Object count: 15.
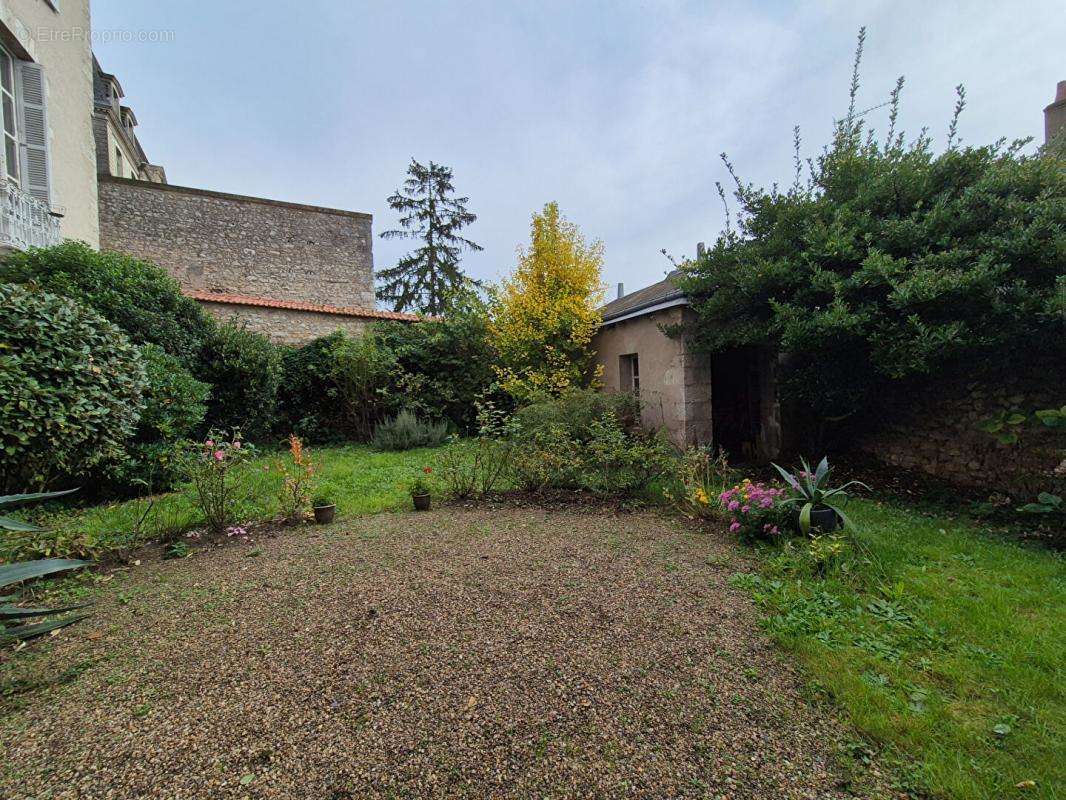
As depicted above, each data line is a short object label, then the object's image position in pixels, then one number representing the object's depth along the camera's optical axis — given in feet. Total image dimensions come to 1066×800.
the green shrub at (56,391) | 11.39
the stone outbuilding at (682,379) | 21.99
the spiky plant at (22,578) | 6.29
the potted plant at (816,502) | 11.52
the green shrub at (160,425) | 15.99
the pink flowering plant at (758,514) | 11.99
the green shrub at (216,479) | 12.31
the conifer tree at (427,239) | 66.13
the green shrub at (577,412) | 18.81
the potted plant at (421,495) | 15.28
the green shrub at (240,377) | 23.71
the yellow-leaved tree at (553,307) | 28.35
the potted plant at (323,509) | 13.82
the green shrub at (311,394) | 29.86
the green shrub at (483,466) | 16.52
